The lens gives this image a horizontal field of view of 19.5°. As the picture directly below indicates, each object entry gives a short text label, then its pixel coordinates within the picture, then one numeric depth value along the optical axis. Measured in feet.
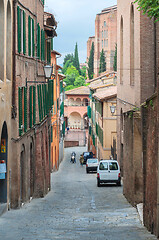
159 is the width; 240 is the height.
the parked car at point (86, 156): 167.32
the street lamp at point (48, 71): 60.90
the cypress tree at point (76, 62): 482.69
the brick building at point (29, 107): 49.39
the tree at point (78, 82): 427.33
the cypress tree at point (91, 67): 407.03
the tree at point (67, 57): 620.08
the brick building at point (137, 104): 34.47
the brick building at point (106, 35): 391.65
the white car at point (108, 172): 81.97
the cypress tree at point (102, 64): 374.43
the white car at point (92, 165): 127.03
